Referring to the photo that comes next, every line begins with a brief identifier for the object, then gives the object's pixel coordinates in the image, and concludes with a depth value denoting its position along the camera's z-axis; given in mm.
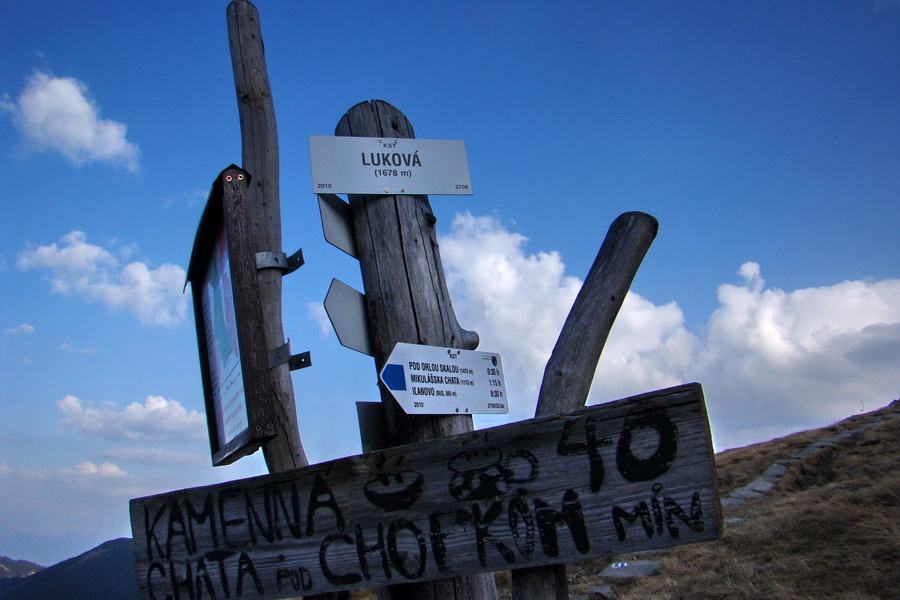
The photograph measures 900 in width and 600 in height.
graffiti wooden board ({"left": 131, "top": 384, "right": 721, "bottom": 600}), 1903
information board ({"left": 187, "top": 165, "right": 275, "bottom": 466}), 2514
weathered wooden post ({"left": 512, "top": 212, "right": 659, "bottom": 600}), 3205
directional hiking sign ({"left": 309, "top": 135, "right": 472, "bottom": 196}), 3359
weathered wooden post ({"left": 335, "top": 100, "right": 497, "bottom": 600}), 3098
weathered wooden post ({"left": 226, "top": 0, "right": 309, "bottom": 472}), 2920
